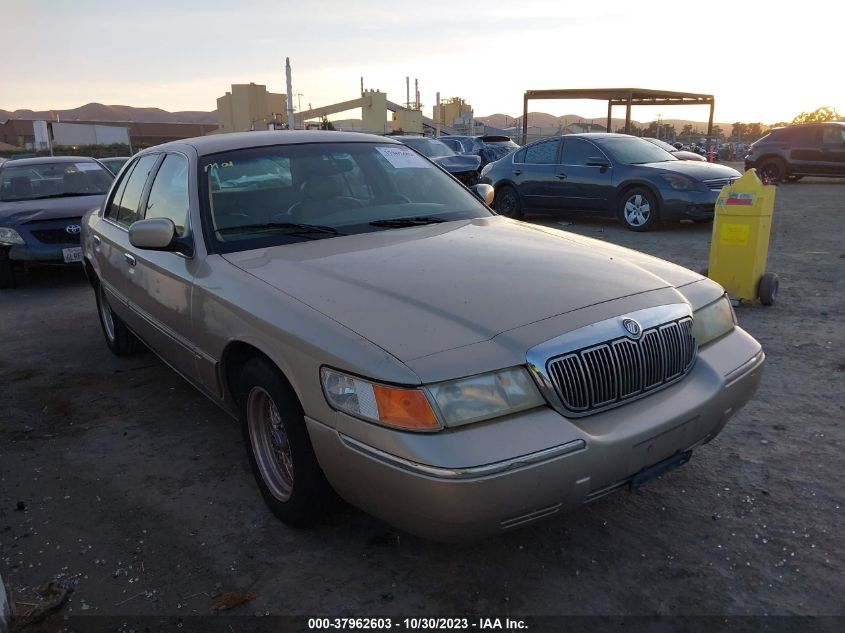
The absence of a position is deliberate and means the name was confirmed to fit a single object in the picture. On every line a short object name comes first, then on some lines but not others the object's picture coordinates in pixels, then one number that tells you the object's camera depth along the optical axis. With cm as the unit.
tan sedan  210
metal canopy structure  2234
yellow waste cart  573
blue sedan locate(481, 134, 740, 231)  991
